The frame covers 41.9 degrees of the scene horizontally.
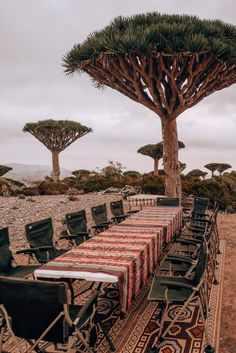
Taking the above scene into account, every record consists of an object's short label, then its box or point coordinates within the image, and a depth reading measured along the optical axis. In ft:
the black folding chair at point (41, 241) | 14.81
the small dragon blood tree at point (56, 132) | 90.74
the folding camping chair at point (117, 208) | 25.13
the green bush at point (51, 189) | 61.00
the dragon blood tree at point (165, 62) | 31.91
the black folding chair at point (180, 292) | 10.23
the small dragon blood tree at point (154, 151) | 94.22
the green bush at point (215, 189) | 45.06
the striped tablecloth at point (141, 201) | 39.72
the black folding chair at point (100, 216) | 20.83
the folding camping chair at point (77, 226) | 18.10
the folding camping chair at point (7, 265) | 14.16
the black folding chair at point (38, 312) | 7.91
